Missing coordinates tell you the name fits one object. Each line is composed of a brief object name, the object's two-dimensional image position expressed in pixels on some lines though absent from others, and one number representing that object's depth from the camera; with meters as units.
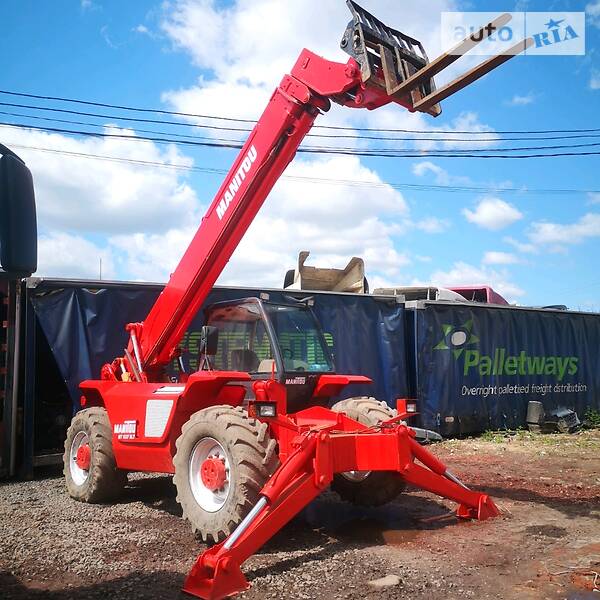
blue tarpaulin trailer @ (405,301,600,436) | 11.52
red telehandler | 5.19
